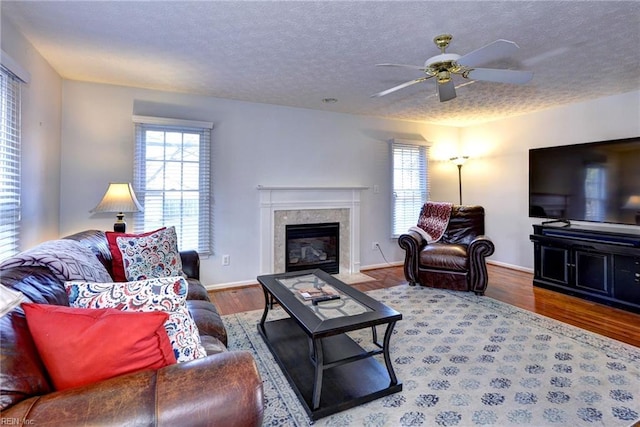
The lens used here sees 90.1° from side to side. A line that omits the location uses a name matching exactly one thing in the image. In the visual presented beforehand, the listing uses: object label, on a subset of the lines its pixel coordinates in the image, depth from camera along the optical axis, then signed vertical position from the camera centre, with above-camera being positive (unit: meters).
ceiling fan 2.05 +1.08
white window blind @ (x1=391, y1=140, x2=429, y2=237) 5.24 +0.61
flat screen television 3.52 +0.46
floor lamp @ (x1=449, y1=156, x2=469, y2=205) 5.36 +1.00
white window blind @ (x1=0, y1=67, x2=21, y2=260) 2.18 +0.39
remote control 2.20 -0.56
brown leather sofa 0.85 -0.51
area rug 1.75 -1.04
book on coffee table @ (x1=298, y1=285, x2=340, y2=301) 2.27 -0.55
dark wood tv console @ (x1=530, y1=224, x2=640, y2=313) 3.24 -0.48
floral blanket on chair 4.41 -0.03
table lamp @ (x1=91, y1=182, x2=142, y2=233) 3.06 +0.15
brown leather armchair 3.71 -0.44
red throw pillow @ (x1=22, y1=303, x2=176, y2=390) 0.98 -0.39
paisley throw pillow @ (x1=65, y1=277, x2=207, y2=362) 1.22 -0.33
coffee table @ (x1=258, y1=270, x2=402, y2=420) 1.79 -0.93
